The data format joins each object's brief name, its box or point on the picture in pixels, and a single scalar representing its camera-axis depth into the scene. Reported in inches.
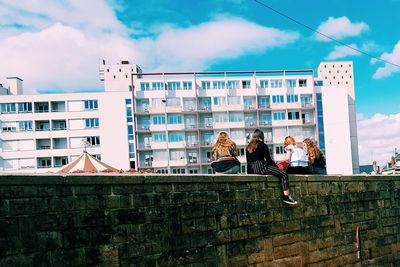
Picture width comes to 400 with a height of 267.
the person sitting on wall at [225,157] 375.9
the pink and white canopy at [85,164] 693.3
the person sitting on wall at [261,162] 355.9
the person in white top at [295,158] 405.1
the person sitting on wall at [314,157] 448.6
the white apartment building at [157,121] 2608.3
